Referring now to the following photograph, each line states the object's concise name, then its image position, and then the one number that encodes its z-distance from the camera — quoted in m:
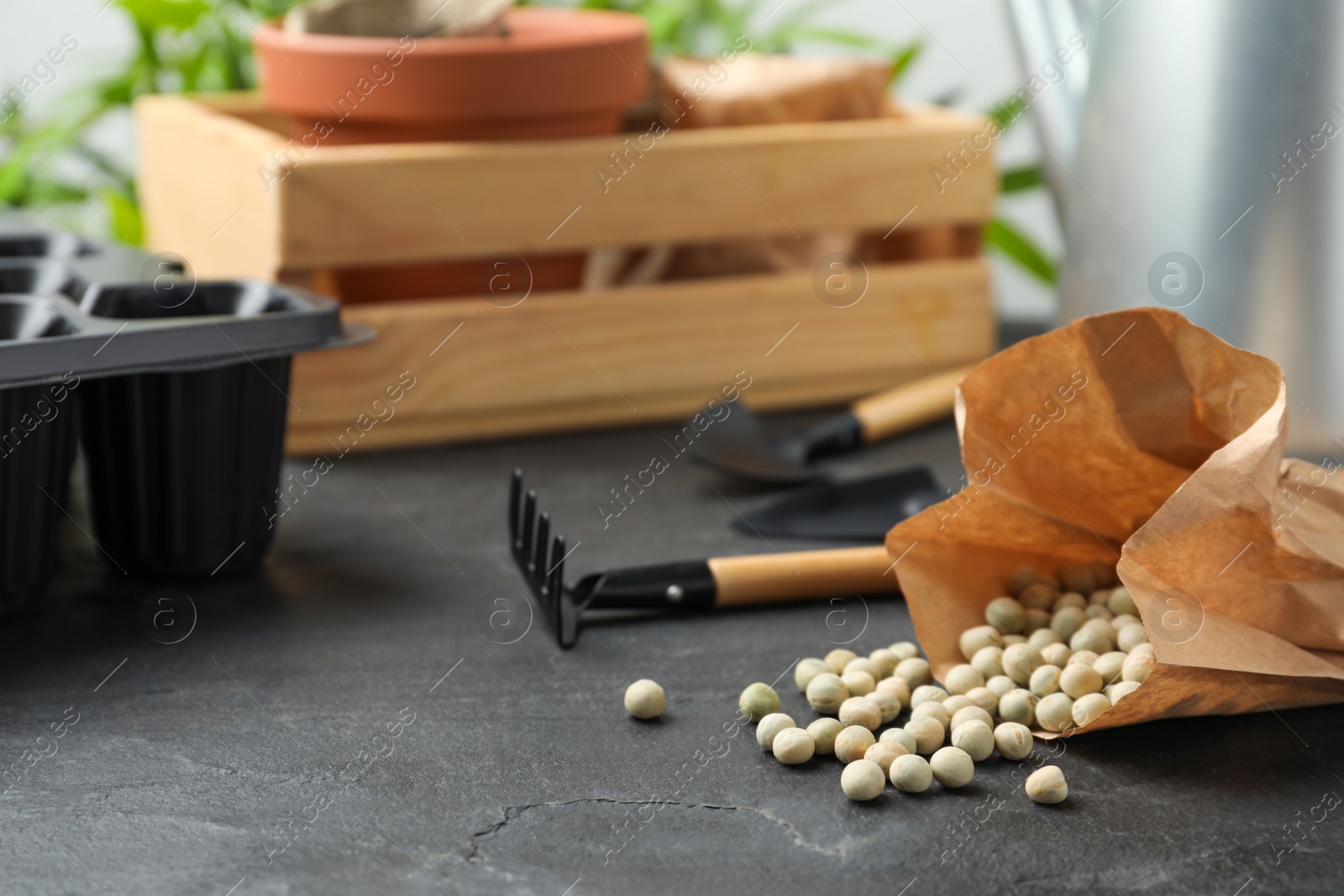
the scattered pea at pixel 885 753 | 0.49
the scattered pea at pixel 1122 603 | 0.59
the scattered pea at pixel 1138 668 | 0.53
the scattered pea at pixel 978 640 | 0.58
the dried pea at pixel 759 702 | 0.53
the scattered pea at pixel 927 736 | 0.51
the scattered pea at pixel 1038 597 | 0.60
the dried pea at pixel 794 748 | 0.50
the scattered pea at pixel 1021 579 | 0.62
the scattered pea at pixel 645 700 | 0.53
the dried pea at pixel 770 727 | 0.51
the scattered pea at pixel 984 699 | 0.54
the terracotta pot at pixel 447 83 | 0.83
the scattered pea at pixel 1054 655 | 0.56
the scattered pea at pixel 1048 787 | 0.47
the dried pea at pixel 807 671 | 0.57
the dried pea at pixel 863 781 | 0.47
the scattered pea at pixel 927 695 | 0.55
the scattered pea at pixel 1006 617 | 0.59
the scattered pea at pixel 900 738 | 0.50
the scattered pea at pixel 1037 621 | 0.59
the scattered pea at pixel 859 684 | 0.56
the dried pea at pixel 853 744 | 0.50
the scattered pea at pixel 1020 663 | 0.55
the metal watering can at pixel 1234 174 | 0.64
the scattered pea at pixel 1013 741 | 0.50
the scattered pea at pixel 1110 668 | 0.55
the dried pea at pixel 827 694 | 0.54
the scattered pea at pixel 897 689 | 0.55
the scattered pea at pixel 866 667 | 0.57
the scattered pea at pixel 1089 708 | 0.52
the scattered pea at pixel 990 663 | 0.56
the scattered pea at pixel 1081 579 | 0.62
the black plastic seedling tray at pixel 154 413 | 0.58
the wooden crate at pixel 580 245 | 0.85
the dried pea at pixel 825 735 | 0.51
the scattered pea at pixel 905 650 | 0.59
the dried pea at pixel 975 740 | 0.50
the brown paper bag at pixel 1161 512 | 0.49
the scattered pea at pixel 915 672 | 0.57
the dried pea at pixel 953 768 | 0.48
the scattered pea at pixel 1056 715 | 0.51
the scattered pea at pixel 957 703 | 0.54
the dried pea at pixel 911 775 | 0.48
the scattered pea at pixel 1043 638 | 0.57
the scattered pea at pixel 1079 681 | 0.53
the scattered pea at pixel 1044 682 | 0.54
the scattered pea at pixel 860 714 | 0.53
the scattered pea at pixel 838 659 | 0.58
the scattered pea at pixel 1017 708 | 0.53
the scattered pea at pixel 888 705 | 0.54
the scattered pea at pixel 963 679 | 0.55
